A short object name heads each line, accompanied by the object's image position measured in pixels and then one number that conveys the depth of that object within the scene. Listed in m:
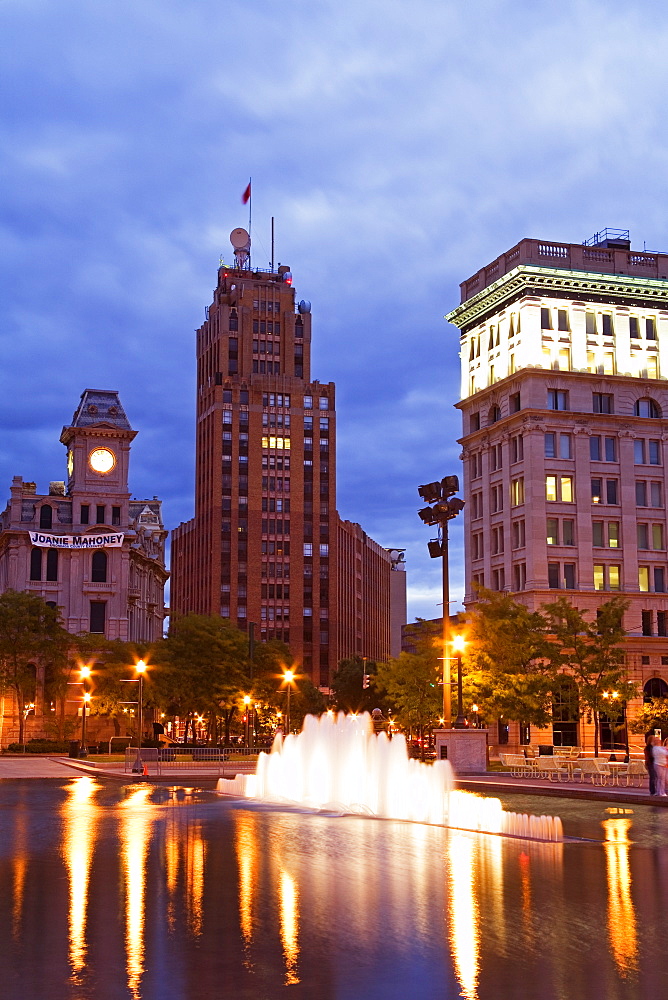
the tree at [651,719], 68.81
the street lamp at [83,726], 71.46
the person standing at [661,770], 34.53
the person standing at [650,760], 34.59
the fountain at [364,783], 26.74
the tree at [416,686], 68.98
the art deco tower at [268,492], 157.62
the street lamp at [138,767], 51.69
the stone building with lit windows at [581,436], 81.81
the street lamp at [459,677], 47.88
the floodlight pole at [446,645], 42.94
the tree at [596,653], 64.12
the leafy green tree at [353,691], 131.12
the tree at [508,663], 60.77
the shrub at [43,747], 83.94
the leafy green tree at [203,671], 83.44
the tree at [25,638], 89.75
